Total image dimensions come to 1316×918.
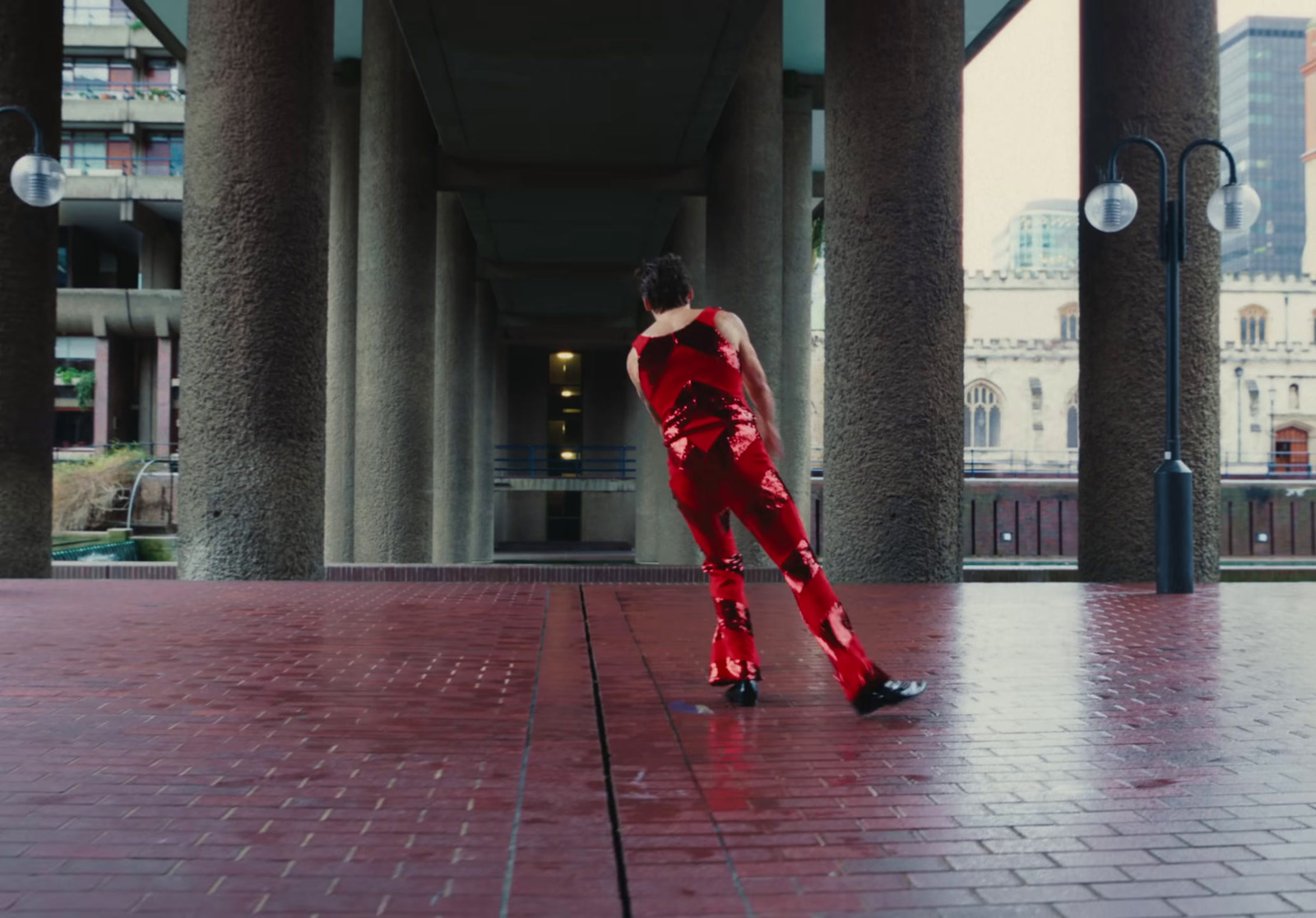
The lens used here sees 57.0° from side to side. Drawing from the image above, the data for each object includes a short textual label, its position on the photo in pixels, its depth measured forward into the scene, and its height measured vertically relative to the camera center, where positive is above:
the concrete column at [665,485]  22.70 -0.19
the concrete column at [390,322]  19.73 +2.52
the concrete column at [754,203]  19.75 +4.57
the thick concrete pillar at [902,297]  10.57 +1.59
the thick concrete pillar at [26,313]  11.45 +1.55
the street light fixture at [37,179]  9.95 +2.45
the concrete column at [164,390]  47.06 +3.30
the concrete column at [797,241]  25.80 +5.23
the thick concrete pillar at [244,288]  10.39 +1.61
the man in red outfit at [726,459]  4.57 +0.07
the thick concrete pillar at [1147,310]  11.14 +1.56
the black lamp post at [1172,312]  9.59 +1.35
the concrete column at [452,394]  26.30 +1.82
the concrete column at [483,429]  30.94 +1.29
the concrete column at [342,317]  22.83 +3.14
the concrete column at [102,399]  46.53 +2.91
